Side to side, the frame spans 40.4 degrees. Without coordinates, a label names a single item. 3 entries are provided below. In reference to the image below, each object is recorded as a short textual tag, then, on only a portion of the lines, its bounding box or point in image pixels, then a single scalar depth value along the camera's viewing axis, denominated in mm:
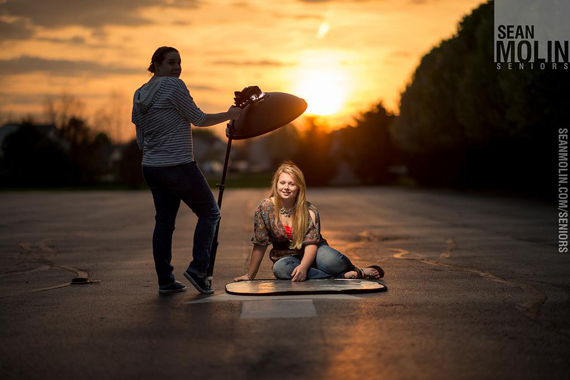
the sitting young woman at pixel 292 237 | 7062
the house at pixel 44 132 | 61659
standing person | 6621
